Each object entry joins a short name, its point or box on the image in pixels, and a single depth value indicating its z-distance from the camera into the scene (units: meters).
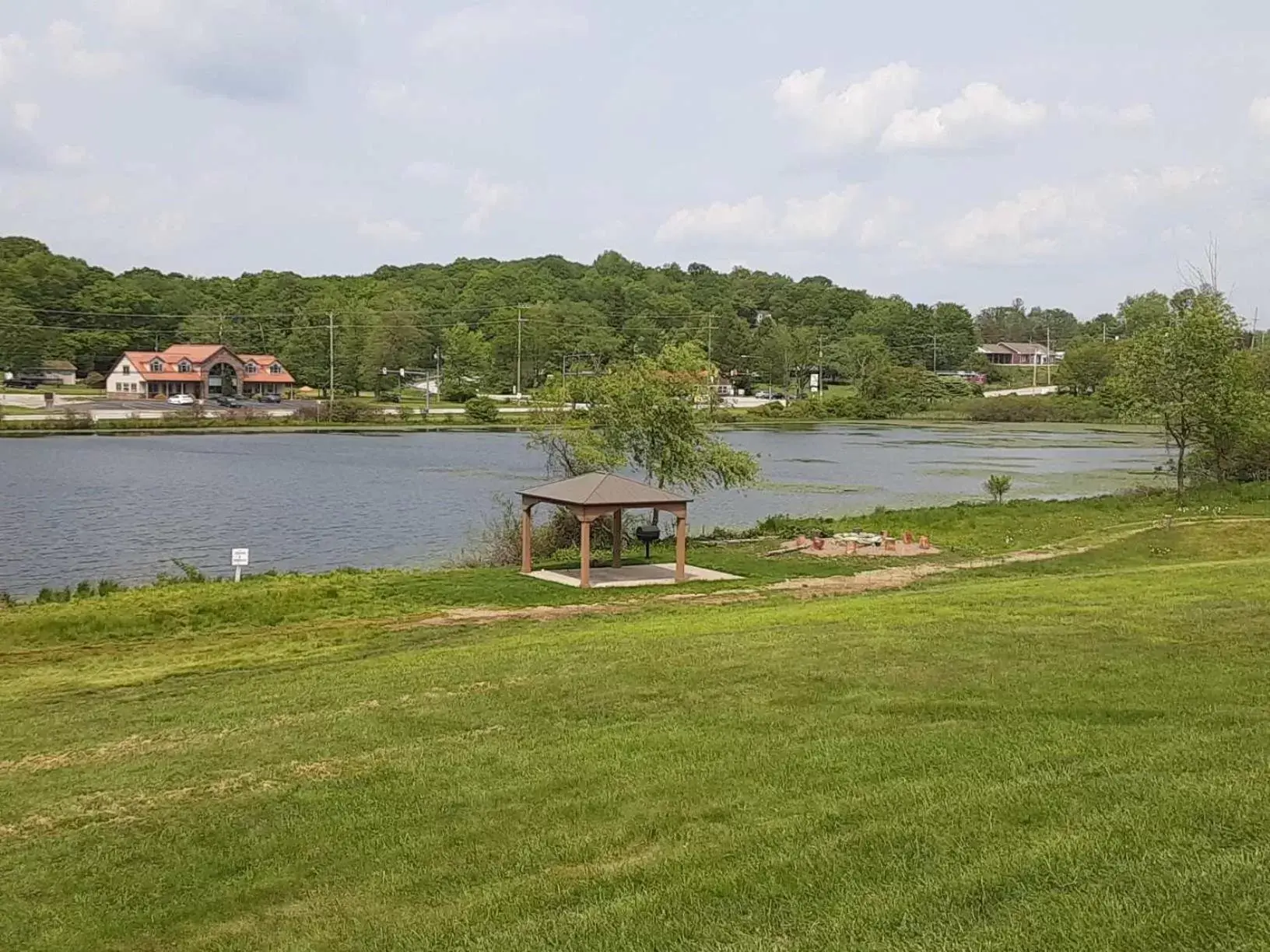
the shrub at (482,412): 95.06
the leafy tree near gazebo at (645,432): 29.91
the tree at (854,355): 140.62
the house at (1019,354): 177.00
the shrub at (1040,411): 113.00
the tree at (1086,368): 119.62
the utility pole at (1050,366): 148.35
